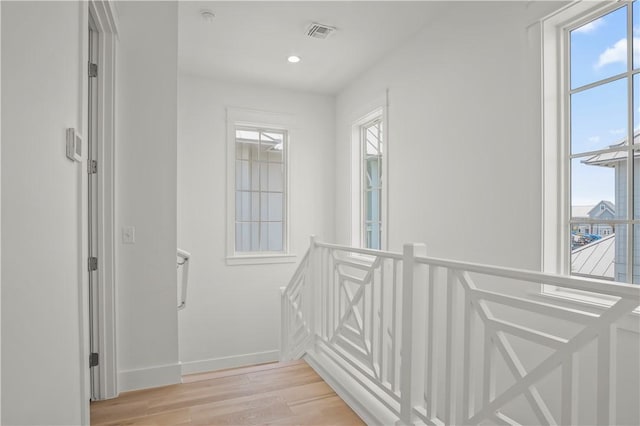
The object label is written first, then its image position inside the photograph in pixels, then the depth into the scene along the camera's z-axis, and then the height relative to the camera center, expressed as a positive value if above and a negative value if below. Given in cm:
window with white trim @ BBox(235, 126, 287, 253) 483 +28
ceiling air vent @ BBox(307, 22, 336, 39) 332 +169
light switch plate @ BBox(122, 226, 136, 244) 240 -17
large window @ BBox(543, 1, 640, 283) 198 +41
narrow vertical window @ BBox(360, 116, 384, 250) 441 +37
